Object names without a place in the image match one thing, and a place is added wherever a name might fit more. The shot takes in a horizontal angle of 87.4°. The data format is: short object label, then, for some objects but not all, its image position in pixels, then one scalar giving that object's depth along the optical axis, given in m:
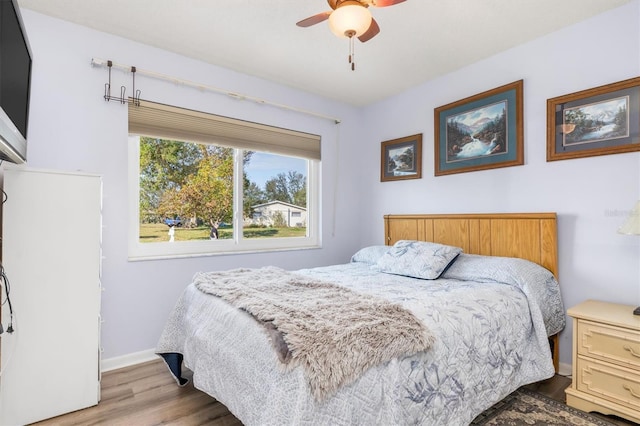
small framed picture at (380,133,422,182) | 3.55
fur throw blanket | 1.25
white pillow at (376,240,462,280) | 2.56
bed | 1.27
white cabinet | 1.86
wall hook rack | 2.59
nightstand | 1.80
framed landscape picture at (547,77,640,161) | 2.18
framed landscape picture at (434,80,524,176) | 2.76
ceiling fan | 1.64
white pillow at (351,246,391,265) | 3.22
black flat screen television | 1.29
